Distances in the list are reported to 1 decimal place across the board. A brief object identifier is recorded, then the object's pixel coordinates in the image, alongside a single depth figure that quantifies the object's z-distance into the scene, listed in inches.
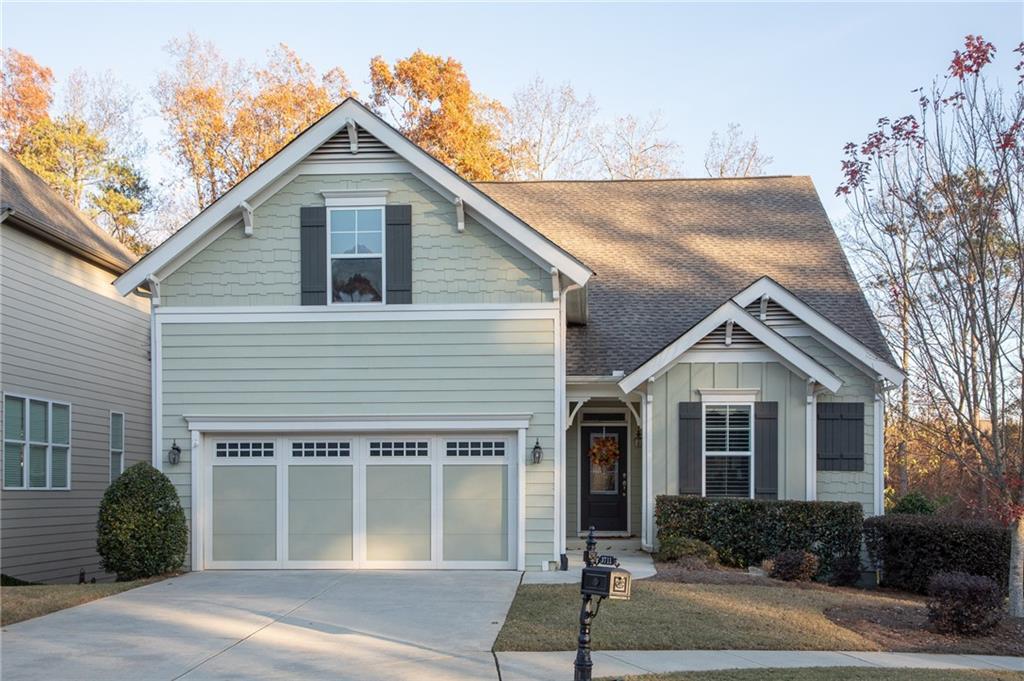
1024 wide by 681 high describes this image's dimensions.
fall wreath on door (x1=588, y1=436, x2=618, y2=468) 708.0
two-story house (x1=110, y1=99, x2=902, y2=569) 568.7
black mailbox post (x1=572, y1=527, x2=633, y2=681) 276.1
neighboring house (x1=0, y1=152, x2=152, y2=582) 610.5
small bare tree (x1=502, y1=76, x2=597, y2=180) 1320.1
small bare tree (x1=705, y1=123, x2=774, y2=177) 1378.0
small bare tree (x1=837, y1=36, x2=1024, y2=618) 410.3
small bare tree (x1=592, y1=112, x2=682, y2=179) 1401.2
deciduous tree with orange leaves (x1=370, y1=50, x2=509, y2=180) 1214.9
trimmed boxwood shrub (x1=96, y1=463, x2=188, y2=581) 527.8
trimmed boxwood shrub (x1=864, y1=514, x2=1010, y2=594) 514.0
